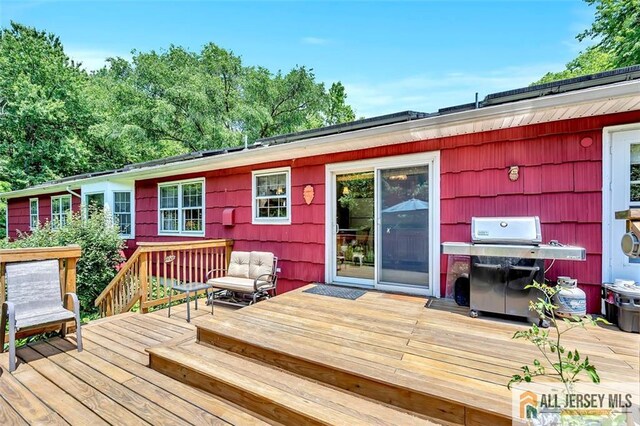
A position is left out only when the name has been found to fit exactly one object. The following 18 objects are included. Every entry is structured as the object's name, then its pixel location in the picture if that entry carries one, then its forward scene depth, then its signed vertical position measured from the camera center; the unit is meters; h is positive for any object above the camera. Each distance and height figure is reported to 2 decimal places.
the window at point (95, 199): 8.70 +0.34
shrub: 6.10 -0.81
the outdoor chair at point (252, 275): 4.47 -1.08
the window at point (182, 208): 6.67 +0.07
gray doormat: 4.09 -1.20
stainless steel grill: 2.94 -0.52
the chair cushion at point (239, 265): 4.94 -0.93
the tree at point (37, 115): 13.48 +4.57
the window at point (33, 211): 11.18 -0.05
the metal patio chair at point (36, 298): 2.87 -0.92
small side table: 3.96 -1.07
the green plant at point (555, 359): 1.30 -0.91
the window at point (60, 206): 9.85 +0.15
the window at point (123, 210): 8.18 +0.01
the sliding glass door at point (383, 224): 4.05 -0.20
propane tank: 2.93 -0.90
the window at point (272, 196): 5.29 +0.28
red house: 3.02 +0.36
